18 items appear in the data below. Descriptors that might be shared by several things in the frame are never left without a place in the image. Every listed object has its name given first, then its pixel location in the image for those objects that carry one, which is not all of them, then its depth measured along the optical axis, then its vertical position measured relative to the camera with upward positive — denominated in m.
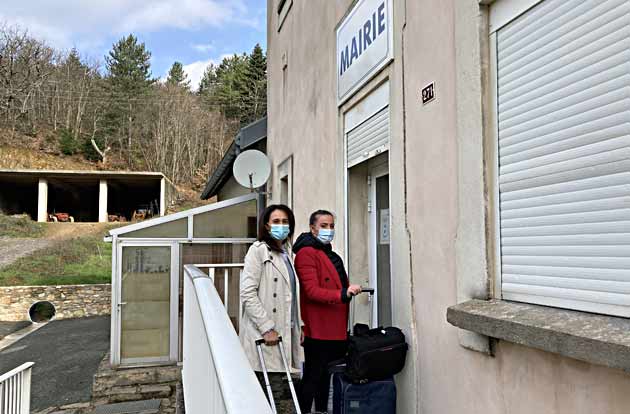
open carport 26.62 +2.55
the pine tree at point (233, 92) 45.12 +13.14
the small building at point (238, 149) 9.60 +1.68
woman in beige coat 3.31 -0.44
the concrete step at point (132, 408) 7.38 -2.70
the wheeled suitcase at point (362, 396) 3.00 -1.03
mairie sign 3.74 +1.58
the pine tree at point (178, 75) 52.38 +17.24
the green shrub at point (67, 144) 41.50 +7.56
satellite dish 8.29 +1.08
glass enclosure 8.74 -0.85
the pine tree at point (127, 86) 44.16 +13.75
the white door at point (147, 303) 8.79 -1.27
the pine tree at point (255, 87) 44.38 +13.13
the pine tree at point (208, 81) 49.47 +16.23
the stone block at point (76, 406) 8.07 -2.90
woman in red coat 3.36 -0.62
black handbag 2.98 -0.77
